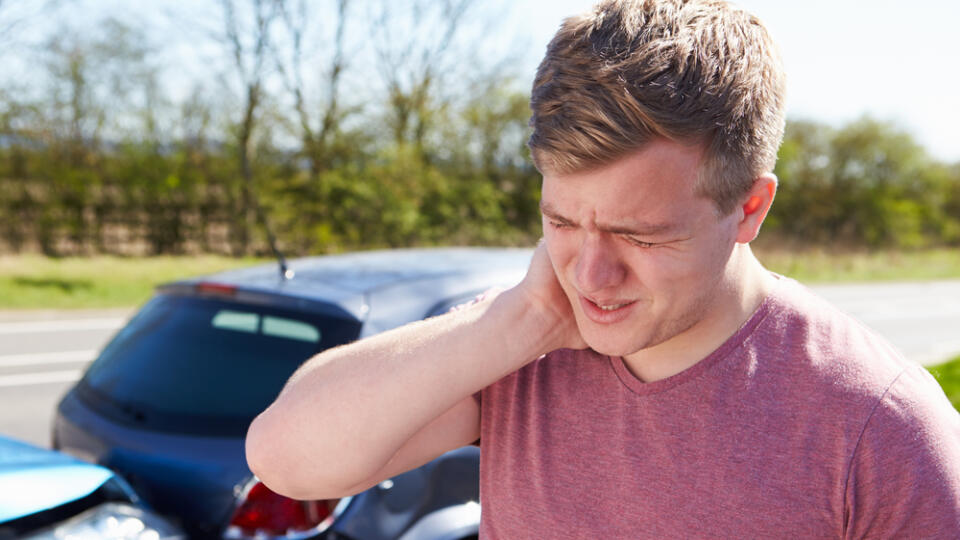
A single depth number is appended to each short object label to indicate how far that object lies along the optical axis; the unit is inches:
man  45.3
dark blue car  96.3
